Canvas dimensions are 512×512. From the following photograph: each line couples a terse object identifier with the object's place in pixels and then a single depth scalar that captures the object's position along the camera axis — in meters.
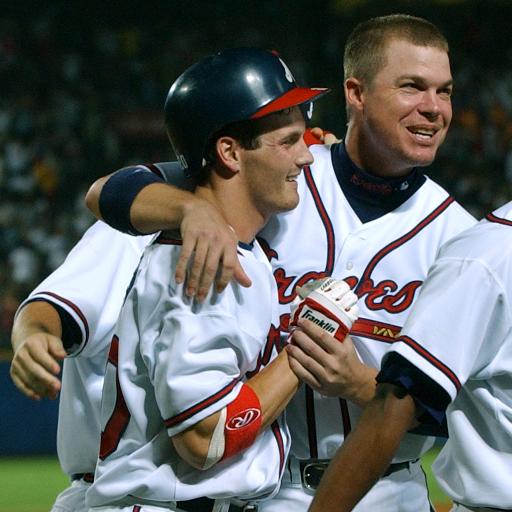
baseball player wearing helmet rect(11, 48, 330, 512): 5.38
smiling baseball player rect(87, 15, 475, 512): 5.65
